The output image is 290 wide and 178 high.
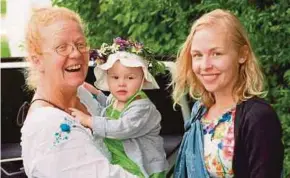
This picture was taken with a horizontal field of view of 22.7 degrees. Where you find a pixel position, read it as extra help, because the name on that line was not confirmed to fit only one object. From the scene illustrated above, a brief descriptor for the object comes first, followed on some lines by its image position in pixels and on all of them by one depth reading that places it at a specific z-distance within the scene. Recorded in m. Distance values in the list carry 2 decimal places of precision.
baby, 3.19
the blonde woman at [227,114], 2.71
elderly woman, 2.68
